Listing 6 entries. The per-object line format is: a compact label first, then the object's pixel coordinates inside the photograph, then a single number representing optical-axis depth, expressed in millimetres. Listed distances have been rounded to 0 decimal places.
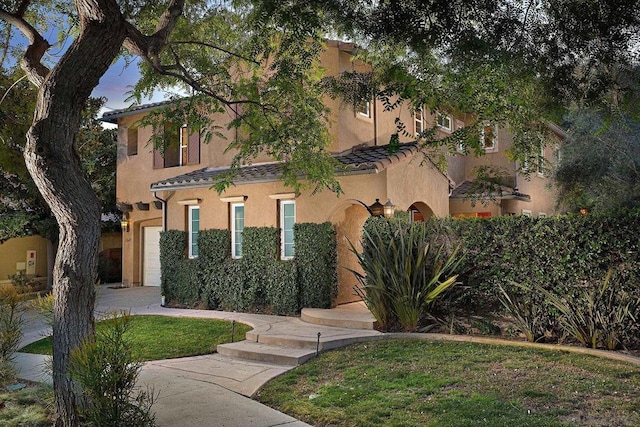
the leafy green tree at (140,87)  5270
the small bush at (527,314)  8617
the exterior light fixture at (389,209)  12195
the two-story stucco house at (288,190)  13195
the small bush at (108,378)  4586
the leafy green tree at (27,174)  13523
